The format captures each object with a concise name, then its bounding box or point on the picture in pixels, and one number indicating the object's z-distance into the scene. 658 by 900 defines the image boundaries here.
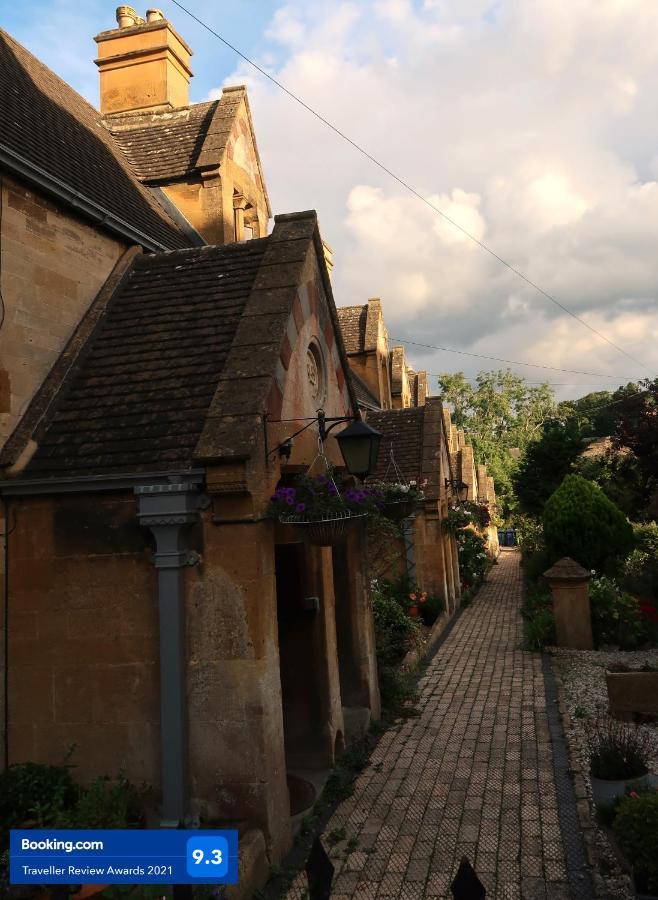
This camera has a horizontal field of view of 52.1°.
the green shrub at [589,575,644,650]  13.43
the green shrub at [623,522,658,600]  15.27
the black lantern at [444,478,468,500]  20.85
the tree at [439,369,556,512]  63.97
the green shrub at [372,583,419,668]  12.88
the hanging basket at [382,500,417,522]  9.59
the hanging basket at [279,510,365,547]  5.98
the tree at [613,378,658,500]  16.61
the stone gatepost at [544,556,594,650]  13.34
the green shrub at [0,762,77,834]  5.30
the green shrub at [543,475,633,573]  17.09
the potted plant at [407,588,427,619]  16.17
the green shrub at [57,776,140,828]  5.20
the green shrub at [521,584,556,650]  13.80
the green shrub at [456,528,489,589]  24.61
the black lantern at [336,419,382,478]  6.74
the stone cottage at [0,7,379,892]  5.60
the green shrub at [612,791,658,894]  4.59
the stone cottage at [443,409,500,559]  31.98
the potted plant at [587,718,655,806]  6.03
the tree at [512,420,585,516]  24.97
